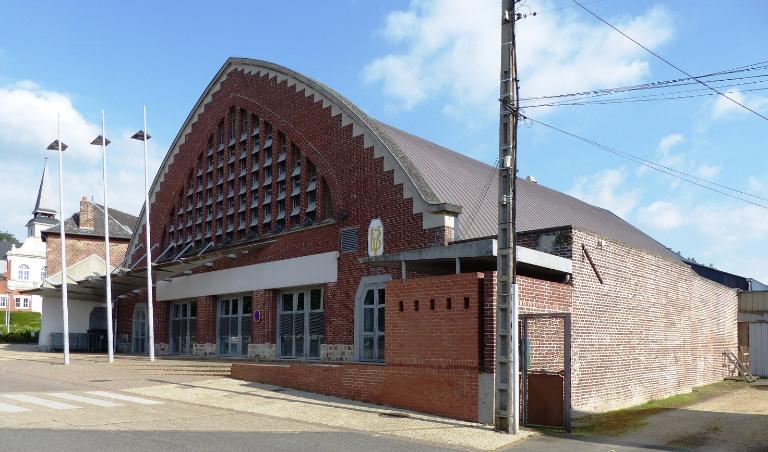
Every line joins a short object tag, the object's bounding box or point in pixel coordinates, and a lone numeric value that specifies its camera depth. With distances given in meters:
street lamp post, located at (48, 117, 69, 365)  25.97
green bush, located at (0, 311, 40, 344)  50.22
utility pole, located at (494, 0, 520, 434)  12.42
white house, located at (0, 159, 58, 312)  88.00
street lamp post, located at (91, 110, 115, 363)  26.38
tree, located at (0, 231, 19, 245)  160.70
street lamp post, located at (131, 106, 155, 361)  25.86
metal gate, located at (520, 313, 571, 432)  13.26
